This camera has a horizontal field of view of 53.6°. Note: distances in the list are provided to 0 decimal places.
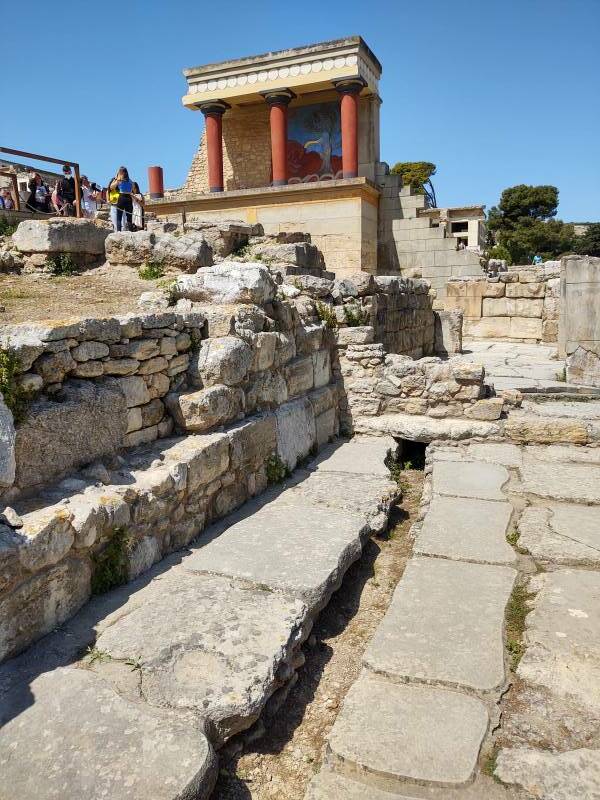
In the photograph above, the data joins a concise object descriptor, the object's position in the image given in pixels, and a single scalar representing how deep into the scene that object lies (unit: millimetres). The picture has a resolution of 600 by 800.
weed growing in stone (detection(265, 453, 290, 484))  4379
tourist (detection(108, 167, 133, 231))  9469
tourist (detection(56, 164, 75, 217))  10555
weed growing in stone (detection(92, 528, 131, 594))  2723
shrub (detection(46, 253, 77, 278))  6453
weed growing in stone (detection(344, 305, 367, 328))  6207
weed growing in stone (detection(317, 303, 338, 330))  6109
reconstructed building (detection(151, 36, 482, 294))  15367
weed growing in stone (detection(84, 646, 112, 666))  2245
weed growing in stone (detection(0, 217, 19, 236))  8437
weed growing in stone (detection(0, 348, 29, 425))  2693
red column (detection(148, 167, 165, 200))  18031
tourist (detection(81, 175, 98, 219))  11412
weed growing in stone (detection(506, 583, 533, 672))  2543
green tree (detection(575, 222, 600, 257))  44812
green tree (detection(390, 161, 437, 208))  35562
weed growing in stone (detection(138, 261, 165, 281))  6371
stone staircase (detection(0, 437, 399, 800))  1753
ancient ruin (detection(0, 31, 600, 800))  1958
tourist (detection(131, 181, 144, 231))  9961
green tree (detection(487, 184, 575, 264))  38969
